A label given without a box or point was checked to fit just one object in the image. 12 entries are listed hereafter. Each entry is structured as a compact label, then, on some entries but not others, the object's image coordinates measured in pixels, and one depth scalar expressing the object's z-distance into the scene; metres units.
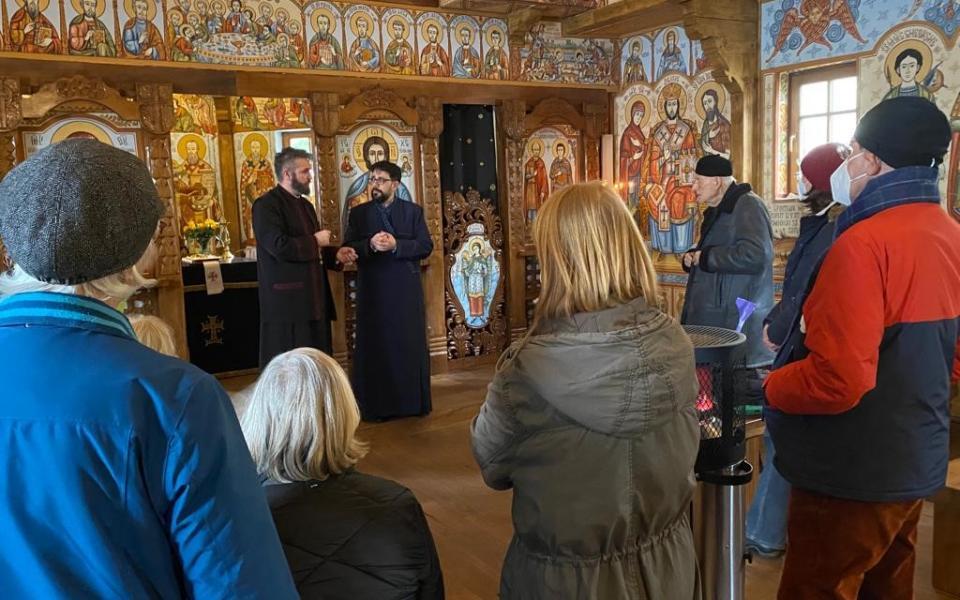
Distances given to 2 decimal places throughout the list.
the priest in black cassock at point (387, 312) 5.64
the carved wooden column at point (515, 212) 7.41
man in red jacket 1.98
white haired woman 1.68
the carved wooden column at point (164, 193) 5.93
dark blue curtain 7.26
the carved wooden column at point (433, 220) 7.03
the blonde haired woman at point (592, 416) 1.62
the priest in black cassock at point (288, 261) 5.15
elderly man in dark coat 3.92
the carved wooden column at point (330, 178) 6.56
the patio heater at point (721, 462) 2.23
